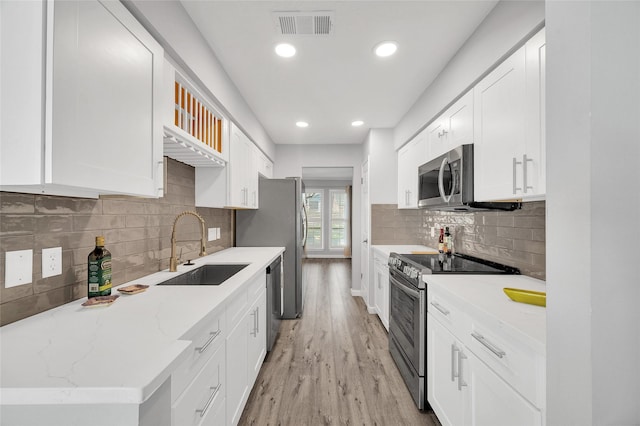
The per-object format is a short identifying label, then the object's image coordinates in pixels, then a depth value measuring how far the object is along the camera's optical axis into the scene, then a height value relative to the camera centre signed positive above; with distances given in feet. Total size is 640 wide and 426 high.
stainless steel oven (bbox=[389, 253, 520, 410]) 6.30 -2.12
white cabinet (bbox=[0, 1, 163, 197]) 2.65 +1.19
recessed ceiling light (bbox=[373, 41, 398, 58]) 6.61 +3.90
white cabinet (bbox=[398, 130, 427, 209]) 9.66 +1.79
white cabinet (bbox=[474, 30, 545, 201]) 4.45 +1.55
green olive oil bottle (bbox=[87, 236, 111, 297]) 4.08 -0.78
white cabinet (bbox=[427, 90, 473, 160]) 6.51 +2.24
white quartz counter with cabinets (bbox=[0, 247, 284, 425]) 2.09 -1.24
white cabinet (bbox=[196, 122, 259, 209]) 8.29 +1.00
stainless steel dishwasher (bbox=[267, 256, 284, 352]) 8.60 -2.75
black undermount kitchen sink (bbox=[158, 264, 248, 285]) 7.20 -1.47
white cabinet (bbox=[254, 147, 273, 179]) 11.89 +2.29
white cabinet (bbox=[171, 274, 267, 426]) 3.37 -2.26
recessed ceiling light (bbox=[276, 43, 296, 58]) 6.70 +3.90
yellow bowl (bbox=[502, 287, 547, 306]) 4.12 -1.15
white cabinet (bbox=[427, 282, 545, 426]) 3.31 -2.20
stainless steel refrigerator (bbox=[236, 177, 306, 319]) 11.76 -0.42
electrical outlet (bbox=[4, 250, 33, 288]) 3.22 -0.61
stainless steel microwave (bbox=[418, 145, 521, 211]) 6.32 +0.79
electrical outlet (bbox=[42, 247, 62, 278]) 3.65 -0.61
